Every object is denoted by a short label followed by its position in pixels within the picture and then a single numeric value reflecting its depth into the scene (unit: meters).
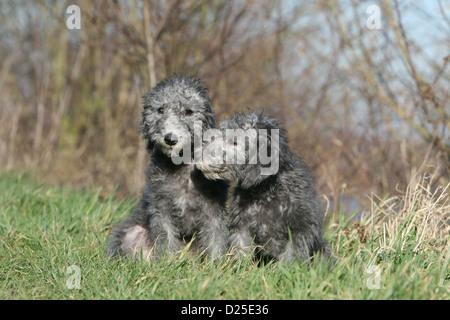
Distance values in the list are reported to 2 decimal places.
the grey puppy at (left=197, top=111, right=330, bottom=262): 3.98
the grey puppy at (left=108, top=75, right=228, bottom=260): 4.37
